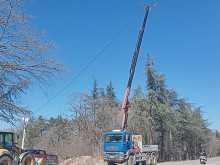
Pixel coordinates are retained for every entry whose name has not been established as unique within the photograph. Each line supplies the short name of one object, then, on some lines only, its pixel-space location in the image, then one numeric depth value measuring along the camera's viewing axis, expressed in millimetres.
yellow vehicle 10500
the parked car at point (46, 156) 17133
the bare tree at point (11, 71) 7559
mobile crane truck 16828
